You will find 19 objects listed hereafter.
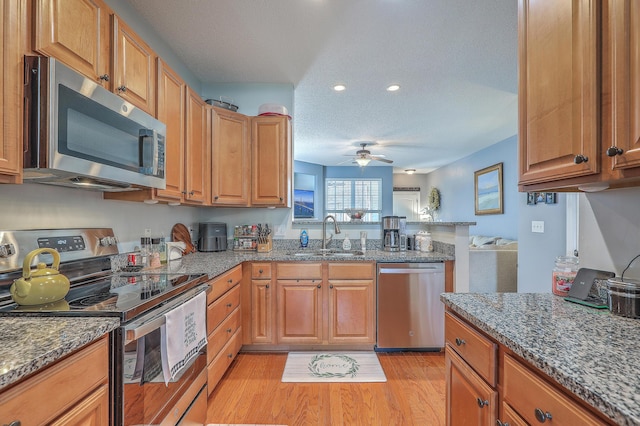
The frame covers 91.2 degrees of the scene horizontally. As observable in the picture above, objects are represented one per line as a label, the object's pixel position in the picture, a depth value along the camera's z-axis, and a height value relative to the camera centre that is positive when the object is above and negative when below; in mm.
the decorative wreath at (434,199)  8305 +389
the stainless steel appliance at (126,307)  1055 -355
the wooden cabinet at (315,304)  2691 -780
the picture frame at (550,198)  3461 +176
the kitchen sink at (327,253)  3010 -388
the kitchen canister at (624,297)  1031 -281
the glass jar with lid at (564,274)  1338 -265
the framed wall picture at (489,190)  5293 +421
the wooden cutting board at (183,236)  2775 -203
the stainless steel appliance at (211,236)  3018 -224
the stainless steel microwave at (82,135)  1126 +340
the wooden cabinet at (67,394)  708 -463
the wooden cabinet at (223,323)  1971 -779
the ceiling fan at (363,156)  5850 +1094
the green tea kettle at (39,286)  1078 -258
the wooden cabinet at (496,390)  724 -506
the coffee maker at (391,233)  3141 -196
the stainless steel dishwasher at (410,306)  2674 -792
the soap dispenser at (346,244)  3196 -313
